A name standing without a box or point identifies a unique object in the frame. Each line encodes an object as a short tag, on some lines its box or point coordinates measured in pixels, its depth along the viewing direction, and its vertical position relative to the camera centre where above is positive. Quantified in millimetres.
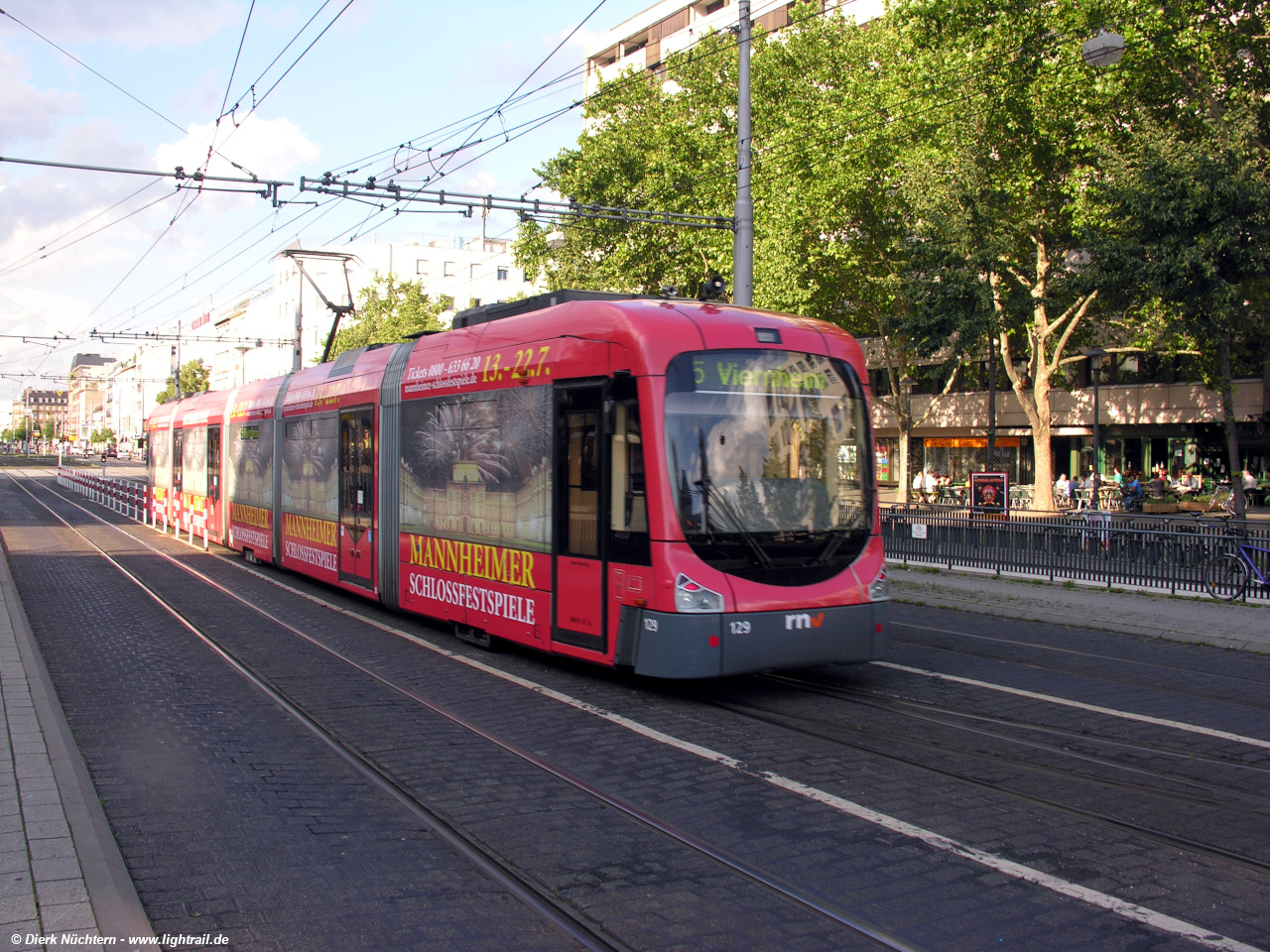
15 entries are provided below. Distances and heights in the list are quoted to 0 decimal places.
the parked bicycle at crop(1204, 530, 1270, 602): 14508 -1387
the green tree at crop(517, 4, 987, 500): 30969 +9263
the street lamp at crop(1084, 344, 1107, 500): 30234 +3432
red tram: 7895 -135
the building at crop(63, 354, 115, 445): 174675 +10412
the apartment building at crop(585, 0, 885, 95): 55556 +27090
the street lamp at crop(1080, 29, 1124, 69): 19234 +7782
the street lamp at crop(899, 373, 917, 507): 39094 +1347
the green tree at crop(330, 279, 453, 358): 60375 +9372
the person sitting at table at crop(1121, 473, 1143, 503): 33438 -635
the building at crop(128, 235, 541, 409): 83750 +15242
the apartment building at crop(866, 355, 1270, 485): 40062 +1991
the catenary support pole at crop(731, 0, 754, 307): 16125 +4086
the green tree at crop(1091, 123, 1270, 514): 22281 +5321
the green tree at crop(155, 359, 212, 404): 88125 +7788
